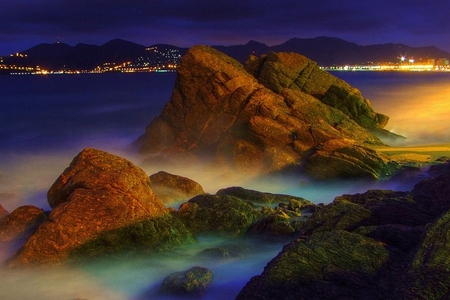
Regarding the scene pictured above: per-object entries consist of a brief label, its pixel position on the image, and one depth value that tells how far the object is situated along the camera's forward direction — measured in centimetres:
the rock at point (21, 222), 1080
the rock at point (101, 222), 924
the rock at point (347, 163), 1568
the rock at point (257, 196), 1315
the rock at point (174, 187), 1340
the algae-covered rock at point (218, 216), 1066
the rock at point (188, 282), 799
